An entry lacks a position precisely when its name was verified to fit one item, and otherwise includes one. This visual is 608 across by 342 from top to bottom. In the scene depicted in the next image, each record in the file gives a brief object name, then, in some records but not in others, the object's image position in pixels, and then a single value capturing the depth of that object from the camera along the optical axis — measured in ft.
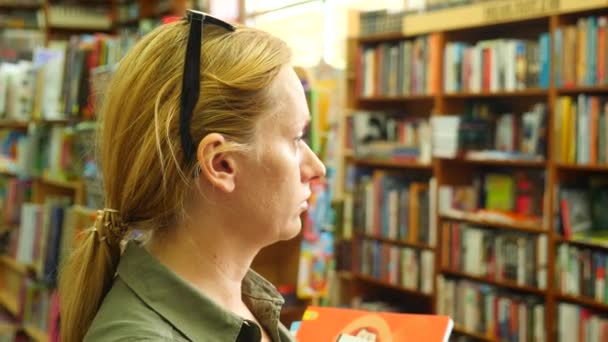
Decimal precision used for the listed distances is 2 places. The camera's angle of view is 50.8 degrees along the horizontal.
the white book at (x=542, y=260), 11.16
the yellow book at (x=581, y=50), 10.53
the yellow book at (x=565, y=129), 10.76
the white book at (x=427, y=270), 13.47
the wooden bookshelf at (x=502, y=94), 11.32
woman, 2.61
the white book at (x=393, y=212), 14.34
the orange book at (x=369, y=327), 3.01
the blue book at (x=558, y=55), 10.87
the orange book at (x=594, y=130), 10.44
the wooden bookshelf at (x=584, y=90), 10.41
